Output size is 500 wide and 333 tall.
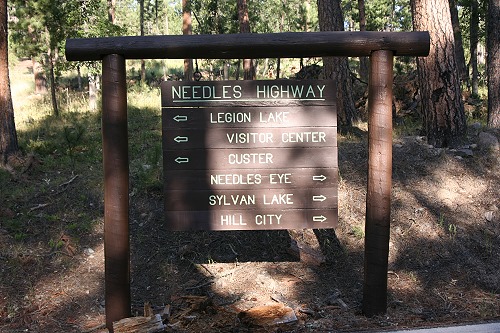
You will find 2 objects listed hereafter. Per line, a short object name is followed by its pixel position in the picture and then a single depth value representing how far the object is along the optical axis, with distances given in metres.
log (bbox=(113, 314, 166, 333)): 4.98
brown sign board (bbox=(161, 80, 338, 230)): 5.29
